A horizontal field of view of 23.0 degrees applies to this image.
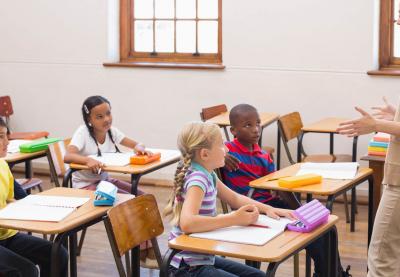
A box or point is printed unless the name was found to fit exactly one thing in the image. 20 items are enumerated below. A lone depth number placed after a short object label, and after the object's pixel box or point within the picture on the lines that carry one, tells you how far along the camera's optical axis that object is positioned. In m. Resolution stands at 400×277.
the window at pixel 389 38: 7.90
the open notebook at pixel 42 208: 4.13
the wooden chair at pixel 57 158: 6.17
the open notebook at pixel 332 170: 5.11
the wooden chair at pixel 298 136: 7.18
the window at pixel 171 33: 8.73
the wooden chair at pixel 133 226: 3.84
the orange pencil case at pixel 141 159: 5.69
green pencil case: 6.09
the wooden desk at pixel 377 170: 5.49
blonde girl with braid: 3.76
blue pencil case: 4.36
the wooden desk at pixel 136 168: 5.47
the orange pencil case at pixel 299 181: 4.82
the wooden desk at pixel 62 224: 3.94
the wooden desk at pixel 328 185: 4.74
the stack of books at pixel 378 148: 5.52
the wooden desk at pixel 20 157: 5.90
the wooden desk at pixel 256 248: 3.40
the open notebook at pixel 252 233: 3.61
